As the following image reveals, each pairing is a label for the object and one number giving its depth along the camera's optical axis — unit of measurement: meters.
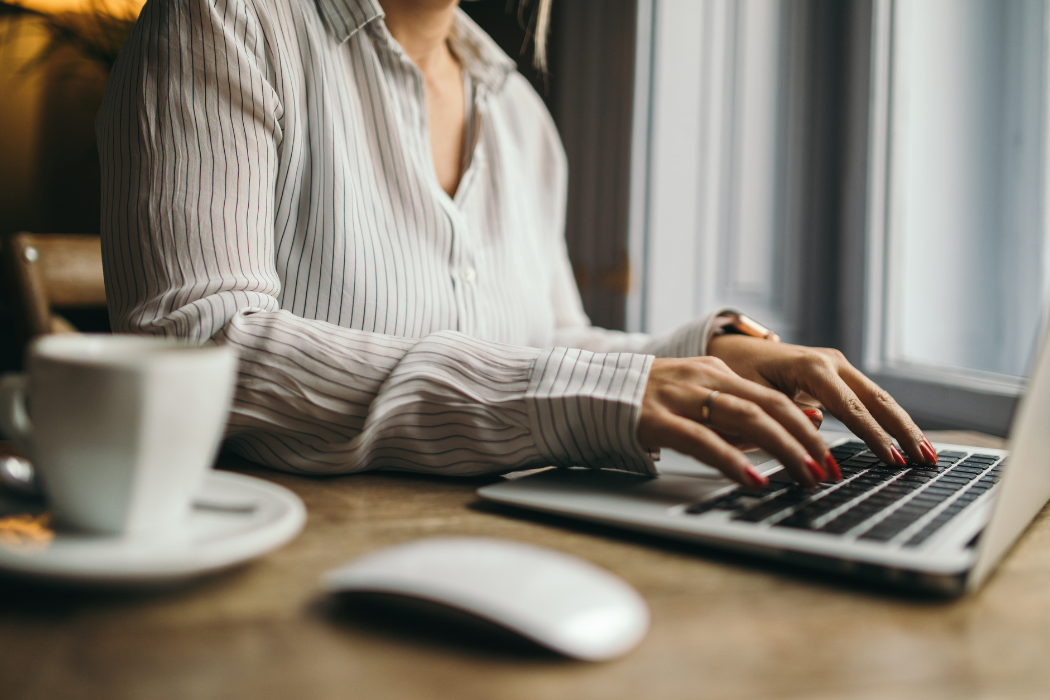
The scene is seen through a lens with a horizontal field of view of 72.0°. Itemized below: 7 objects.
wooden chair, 1.05
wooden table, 0.23
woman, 0.48
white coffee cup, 0.26
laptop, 0.31
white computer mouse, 0.23
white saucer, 0.25
